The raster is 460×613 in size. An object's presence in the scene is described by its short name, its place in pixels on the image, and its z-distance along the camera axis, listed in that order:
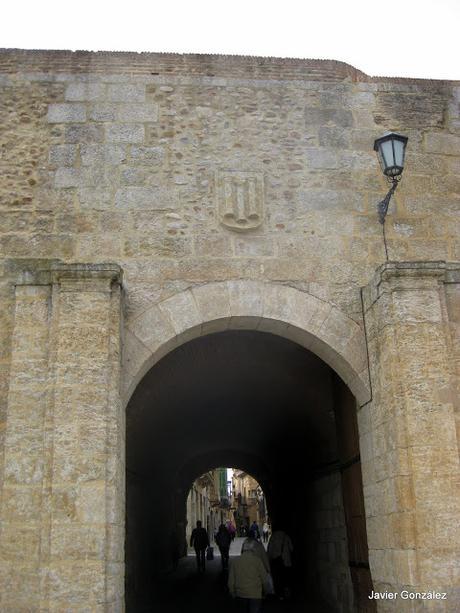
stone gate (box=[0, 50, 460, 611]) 4.94
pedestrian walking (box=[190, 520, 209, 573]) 16.17
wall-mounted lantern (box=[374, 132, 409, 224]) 5.76
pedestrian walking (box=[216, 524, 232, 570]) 16.31
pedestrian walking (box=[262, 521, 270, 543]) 26.79
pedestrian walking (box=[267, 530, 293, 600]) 10.02
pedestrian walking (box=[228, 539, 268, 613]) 7.09
